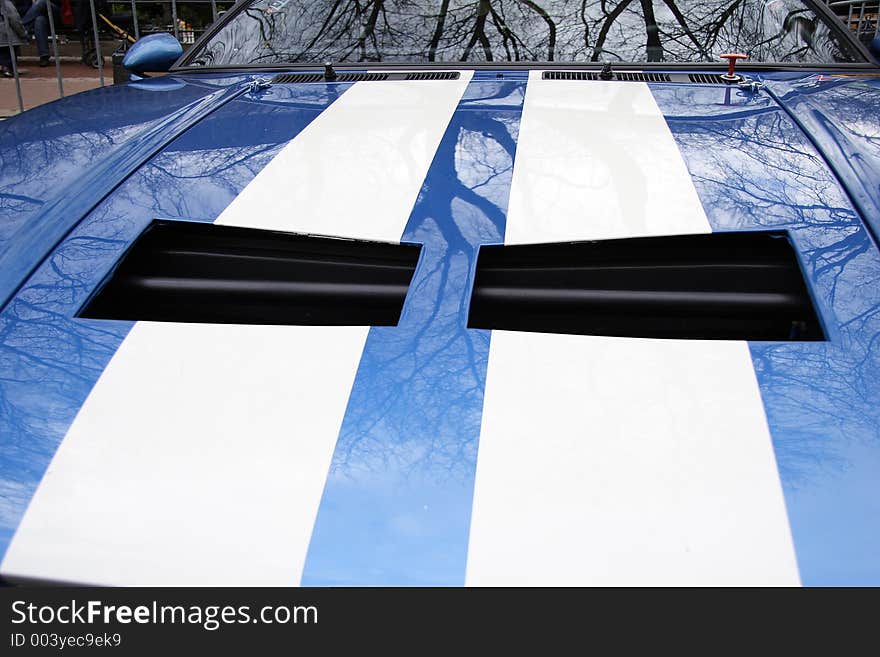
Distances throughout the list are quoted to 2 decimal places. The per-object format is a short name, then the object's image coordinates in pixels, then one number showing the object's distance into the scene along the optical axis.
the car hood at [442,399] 0.84
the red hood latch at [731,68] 1.89
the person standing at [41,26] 6.74
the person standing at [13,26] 5.07
